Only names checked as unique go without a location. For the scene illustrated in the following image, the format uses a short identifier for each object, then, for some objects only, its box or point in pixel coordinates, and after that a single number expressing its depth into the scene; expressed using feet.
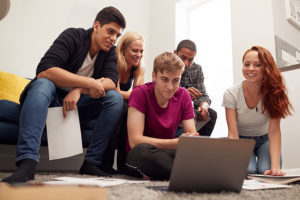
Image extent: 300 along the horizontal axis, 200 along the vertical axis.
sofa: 4.47
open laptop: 2.25
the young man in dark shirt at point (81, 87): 3.16
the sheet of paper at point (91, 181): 2.63
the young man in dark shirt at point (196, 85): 5.68
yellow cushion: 5.63
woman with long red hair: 4.70
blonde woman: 5.49
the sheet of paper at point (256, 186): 2.90
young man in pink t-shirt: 3.32
